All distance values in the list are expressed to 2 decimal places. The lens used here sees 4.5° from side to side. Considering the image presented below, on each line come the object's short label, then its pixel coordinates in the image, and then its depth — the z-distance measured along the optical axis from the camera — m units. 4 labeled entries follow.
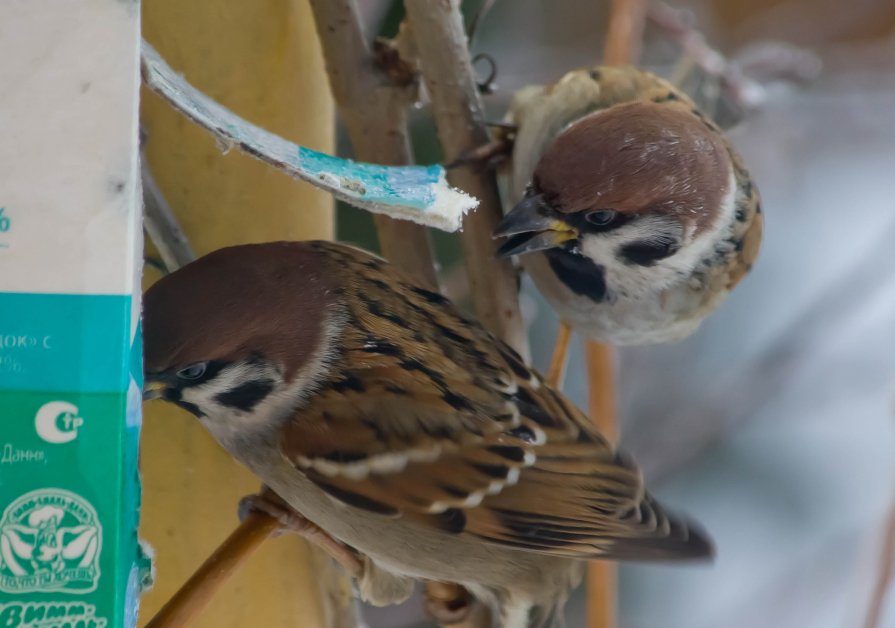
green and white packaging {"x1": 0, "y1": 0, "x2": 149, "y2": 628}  1.86
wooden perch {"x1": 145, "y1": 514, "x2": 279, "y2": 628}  1.92
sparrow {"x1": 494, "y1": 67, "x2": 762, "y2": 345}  2.03
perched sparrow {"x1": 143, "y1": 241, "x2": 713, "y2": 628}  1.96
